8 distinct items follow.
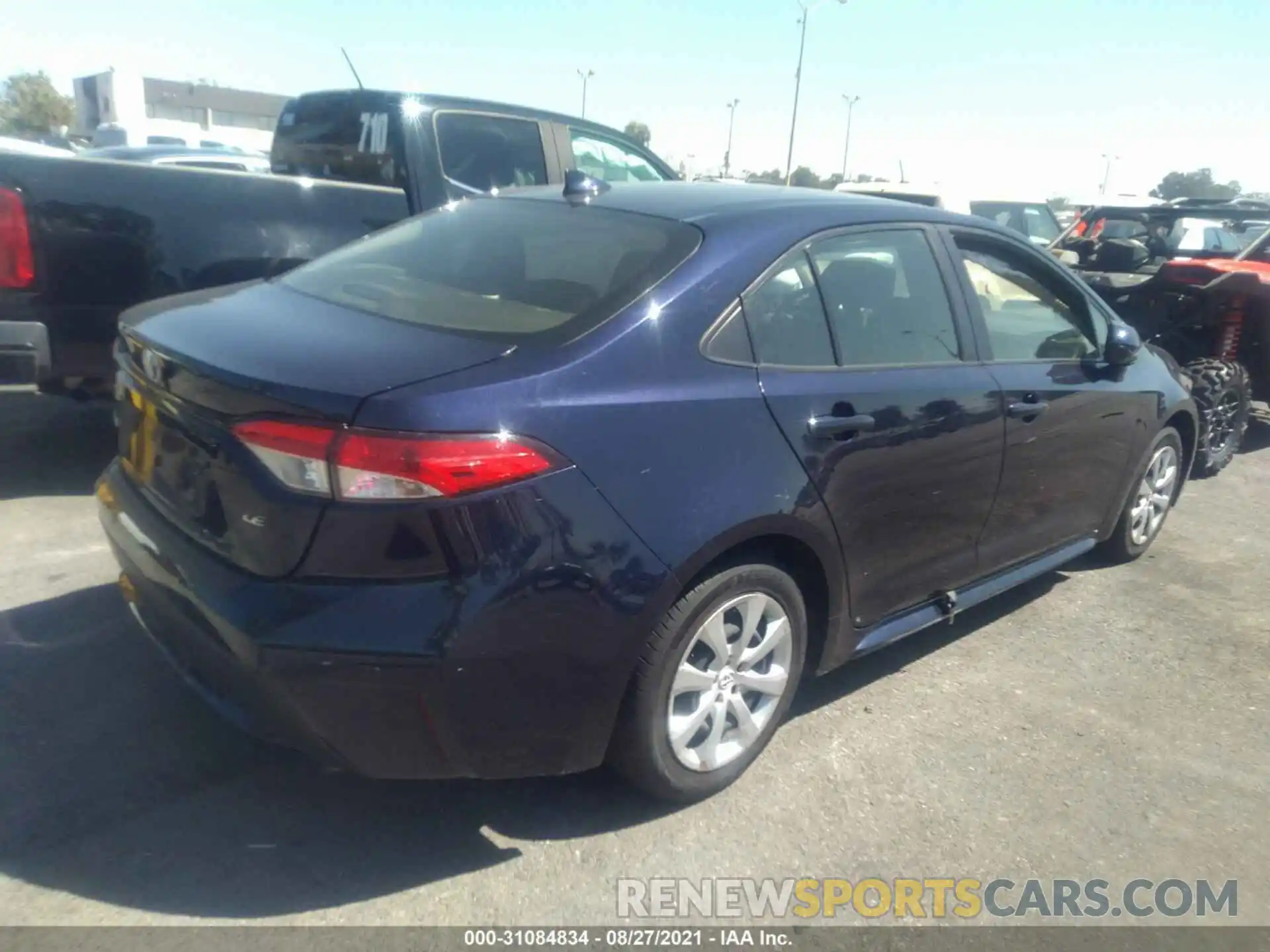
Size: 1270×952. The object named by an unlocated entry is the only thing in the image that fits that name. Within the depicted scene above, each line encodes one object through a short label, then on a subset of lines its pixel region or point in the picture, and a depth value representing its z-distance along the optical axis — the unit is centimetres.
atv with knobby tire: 701
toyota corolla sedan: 236
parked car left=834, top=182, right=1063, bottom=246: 1556
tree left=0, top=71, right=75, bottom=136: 6391
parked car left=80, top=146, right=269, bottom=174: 1166
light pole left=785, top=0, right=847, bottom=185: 3764
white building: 3384
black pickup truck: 460
